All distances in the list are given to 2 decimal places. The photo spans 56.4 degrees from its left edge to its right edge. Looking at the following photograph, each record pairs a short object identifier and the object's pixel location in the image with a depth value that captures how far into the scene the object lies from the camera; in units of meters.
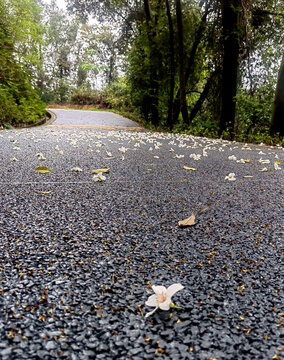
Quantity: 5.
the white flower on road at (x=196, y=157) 2.49
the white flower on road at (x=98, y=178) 1.60
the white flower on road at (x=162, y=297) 0.56
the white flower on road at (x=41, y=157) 2.26
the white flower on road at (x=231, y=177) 1.72
